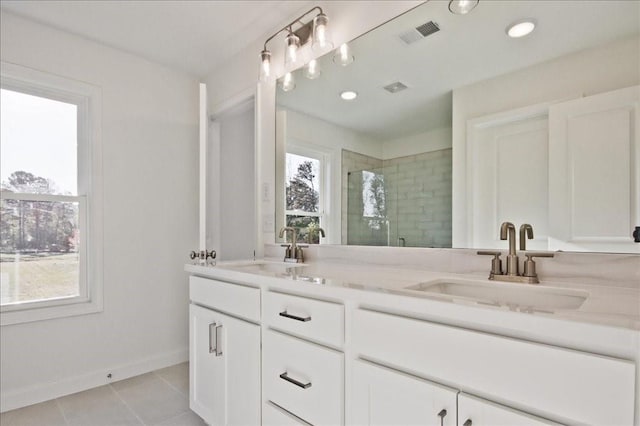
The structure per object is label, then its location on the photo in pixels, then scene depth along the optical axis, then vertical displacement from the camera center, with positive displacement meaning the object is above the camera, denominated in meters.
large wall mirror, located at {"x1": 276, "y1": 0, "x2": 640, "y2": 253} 1.13 +0.35
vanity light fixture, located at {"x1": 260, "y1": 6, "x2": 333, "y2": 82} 1.92 +1.05
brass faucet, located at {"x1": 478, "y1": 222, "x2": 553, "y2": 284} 1.18 -0.18
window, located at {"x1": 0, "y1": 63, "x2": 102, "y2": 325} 2.17 +0.11
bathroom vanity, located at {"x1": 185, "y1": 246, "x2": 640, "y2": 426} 0.67 -0.35
